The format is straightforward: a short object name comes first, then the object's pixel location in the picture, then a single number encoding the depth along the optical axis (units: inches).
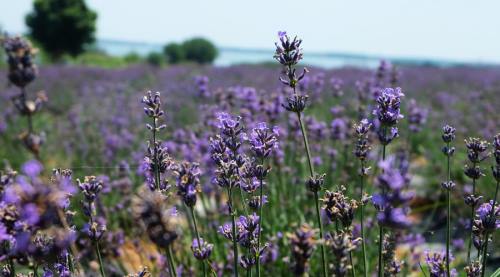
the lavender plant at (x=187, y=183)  30.2
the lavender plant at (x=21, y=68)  28.7
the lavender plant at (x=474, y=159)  34.1
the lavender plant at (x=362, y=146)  33.8
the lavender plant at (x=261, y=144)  33.3
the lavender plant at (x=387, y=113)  32.5
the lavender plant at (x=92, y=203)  31.7
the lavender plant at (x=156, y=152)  32.8
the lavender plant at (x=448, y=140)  34.8
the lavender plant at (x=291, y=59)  34.1
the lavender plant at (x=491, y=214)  32.7
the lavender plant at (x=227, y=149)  32.6
